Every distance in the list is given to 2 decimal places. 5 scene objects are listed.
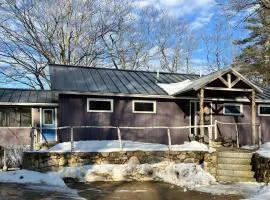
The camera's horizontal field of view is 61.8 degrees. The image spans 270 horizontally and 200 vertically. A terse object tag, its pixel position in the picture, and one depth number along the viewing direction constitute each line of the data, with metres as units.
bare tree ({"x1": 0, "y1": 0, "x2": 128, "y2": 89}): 18.06
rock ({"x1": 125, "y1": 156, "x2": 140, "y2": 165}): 7.54
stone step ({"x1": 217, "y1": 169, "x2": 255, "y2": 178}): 7.53
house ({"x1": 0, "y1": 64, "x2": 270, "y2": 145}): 9.50
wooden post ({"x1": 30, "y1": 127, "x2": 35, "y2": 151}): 7.58
